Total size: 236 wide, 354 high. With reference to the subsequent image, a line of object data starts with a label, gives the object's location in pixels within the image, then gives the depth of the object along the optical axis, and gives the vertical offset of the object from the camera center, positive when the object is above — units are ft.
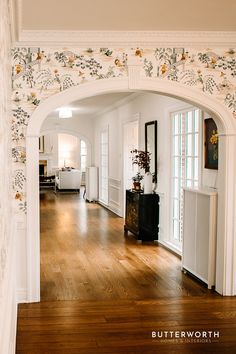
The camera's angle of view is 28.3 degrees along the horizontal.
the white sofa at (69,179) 55.93 -2.55
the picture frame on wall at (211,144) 18.48 +0.54
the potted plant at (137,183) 27.22 -1.47
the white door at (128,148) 34.42 +0.71
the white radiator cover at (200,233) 16.80 -2.89
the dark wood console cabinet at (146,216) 25.85 -3.23
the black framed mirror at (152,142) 26.22 +0.89
